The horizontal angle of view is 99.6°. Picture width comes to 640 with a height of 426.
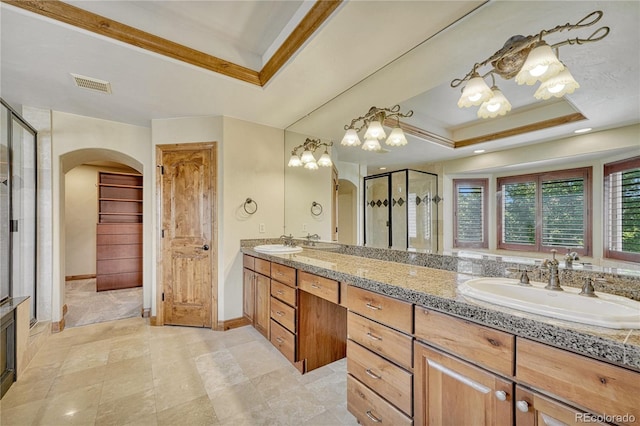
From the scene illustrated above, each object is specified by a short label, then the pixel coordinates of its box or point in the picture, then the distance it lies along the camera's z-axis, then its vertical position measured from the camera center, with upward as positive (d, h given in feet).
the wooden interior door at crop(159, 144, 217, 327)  9.93 -0.63
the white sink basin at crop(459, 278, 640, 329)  2.66 -1.11
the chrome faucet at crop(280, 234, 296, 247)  10.55 -1.12
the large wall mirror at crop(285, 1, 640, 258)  3.98 +1.89
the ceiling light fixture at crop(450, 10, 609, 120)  3.98 +2.20
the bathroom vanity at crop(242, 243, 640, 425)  2.45 -1.70
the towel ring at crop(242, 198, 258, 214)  10.31 +0.26
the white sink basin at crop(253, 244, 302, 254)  8.64 -1.24
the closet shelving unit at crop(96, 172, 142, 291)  14.85 -1.10
